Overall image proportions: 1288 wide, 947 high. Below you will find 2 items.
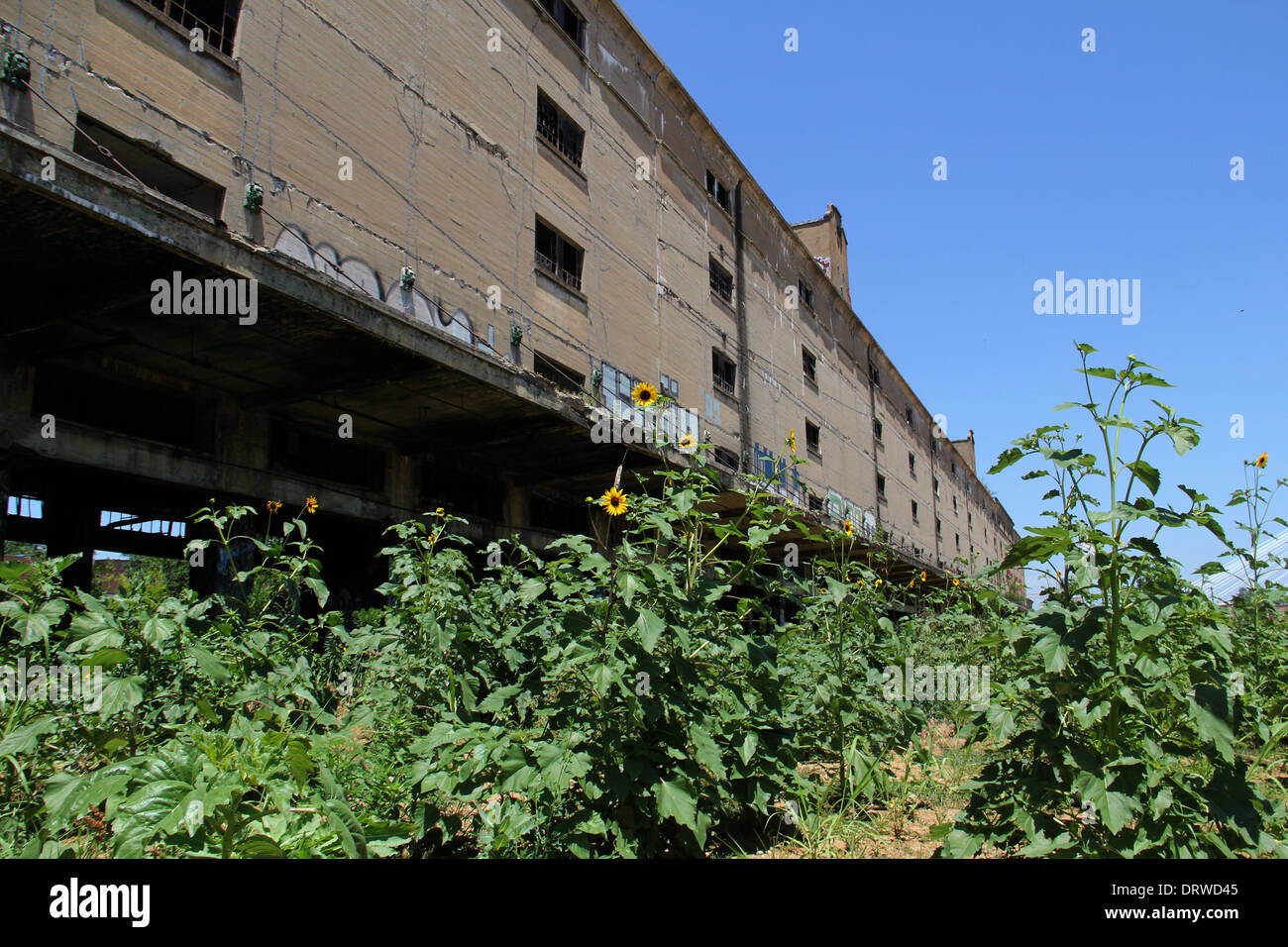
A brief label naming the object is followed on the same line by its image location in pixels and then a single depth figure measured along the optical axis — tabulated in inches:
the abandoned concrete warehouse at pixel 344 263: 293.6
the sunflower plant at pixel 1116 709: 95.1
